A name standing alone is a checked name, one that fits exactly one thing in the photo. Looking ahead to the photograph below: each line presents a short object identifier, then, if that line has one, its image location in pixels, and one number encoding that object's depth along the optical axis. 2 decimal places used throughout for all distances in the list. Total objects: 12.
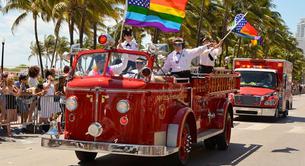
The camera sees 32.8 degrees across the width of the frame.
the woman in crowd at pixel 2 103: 13.37
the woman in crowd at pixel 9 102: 13.48
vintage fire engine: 8.26
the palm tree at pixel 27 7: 39.08
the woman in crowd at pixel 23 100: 14.12
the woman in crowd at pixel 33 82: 14.33
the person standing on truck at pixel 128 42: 9.84
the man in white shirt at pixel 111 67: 8.91
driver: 8.84
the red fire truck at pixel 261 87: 21.45
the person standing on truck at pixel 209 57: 11.34
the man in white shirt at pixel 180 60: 10.09
